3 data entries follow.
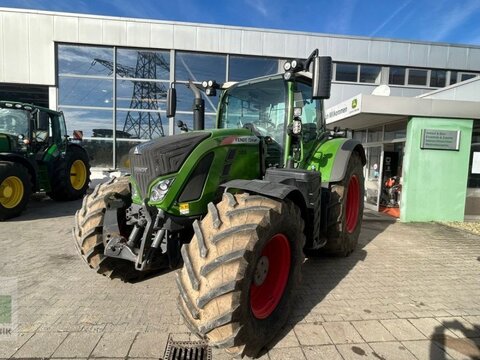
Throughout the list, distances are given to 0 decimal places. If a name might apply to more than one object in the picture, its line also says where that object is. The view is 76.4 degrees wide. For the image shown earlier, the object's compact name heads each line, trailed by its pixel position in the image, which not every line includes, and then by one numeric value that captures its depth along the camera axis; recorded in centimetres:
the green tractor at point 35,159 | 667
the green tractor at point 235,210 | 209
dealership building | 1115
